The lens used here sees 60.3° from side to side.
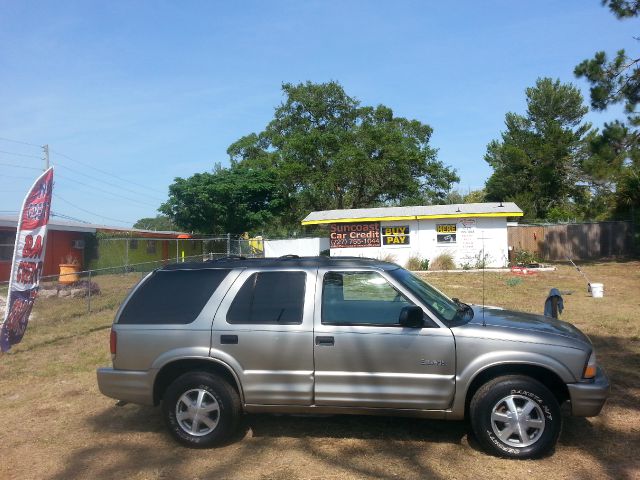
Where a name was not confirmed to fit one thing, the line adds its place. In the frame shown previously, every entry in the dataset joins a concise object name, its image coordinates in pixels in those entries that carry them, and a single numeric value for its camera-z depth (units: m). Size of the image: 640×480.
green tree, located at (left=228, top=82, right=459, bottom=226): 36.78
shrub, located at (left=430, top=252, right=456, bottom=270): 23.56
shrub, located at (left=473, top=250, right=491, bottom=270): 23.42
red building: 22.53
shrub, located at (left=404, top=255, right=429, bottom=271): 23.75
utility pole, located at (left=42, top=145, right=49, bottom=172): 36.41
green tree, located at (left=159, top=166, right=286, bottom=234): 32.47
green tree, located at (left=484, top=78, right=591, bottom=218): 42.31
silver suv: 4.47
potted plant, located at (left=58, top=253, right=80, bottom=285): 16.89
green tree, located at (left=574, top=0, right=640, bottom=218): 19.88
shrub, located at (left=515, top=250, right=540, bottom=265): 23.52
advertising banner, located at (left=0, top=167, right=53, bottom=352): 9.16
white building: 23.81
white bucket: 14.51
